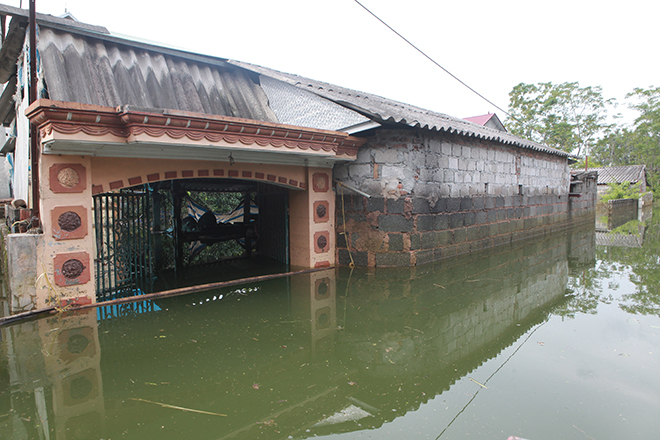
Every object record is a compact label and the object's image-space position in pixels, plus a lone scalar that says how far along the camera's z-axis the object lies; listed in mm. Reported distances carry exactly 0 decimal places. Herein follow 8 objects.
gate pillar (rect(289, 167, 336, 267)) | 6898
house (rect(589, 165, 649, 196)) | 28641
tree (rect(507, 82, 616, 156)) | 30109
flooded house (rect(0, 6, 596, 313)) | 4469
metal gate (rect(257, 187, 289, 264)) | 7508
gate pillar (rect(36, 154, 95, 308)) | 4449
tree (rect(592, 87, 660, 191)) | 31562
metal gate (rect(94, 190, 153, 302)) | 5480
